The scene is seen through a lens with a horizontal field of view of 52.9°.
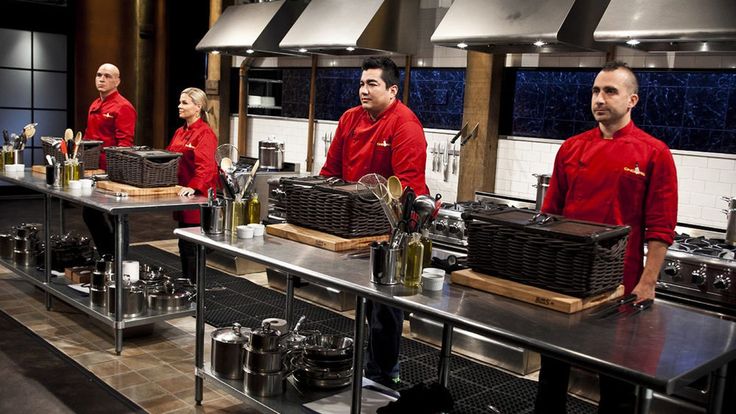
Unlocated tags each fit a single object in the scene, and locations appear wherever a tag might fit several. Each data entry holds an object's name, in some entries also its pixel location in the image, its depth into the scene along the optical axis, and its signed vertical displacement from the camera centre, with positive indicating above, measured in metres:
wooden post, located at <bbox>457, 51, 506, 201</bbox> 5.82 +0.03
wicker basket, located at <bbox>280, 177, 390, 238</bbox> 3.39 -0.43
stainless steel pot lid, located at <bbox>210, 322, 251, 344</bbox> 3.75 -1.15
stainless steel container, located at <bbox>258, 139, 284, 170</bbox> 7.65 -0.44
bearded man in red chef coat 3.04 -0.24
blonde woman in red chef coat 5.14 -0.34
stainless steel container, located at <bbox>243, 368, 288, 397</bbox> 3.47 -1.27
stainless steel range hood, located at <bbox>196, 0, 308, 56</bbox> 6.83 +0.76
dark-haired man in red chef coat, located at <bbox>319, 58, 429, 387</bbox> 3.90 -0.17
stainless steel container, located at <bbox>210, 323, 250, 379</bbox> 3.72 -1.23
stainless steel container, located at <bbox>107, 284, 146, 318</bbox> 4.71 -1.24
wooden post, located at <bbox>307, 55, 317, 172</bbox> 7.54 -0.07
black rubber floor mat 4.18 -1.55
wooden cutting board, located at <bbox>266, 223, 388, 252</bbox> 3.39 -0.58
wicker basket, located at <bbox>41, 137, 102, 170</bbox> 5.76 -0.39
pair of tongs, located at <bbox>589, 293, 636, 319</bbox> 2.53 -0.62
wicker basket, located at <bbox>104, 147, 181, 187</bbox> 4.89 -0.41
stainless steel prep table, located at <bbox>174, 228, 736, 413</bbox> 2.09 -0.64
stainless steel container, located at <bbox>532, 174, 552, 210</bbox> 5.18 -0.42
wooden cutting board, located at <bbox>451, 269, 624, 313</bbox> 2.53 -0.59
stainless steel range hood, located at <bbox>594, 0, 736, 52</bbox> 3.71 +0.56
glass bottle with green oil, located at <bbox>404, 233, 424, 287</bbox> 2.79 -0.53
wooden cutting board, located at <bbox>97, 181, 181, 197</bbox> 4.82 -0.55
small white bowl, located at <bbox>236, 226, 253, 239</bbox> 3.60 -0.59
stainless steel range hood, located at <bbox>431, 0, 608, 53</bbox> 4.30 +0.60
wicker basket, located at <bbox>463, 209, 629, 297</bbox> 2.52 -0.44
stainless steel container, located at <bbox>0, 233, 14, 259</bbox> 5.97 -1.19
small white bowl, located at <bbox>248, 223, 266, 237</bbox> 3.65 -0.58
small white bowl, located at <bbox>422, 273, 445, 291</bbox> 2.75 -0.59
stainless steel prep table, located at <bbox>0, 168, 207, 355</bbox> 4.50 -0.72
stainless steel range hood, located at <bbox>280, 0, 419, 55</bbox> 5.76 +0.71
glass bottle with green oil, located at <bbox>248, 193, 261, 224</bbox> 3.74 -0.50
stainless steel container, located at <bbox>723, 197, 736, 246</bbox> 4.44 -0.51
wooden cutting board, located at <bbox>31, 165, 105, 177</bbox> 5.79 -0.55
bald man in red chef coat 6.16 -0.12
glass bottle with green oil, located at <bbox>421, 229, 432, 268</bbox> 2.90 -0.50
